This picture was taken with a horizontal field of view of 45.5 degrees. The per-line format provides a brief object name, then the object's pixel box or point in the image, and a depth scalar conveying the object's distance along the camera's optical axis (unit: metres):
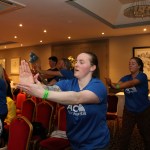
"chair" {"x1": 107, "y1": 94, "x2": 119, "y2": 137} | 3.74
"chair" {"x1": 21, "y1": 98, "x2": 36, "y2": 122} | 2.90
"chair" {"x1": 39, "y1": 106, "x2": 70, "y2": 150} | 2.15
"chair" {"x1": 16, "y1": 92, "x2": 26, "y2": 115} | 3.79
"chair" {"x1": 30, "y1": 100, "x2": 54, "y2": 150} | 2.64
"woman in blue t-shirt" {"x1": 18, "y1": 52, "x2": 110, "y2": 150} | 1.24
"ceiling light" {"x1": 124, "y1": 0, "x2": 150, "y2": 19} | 3.81
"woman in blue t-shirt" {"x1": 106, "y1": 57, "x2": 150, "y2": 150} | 2.44
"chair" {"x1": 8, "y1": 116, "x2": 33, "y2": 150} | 1.66
